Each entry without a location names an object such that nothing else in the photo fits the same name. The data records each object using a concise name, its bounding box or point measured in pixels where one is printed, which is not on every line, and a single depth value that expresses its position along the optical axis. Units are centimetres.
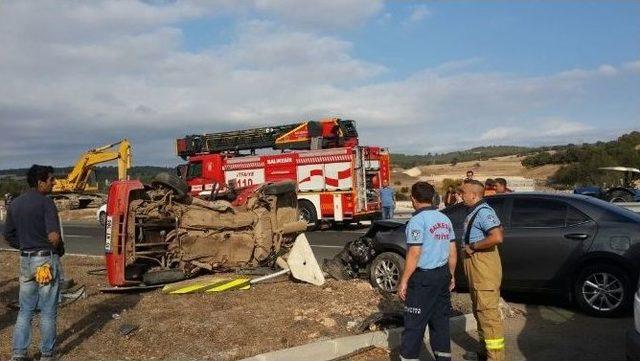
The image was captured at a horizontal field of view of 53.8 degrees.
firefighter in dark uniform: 509
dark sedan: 724
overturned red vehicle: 886
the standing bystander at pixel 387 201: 1758
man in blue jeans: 571
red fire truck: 1947
